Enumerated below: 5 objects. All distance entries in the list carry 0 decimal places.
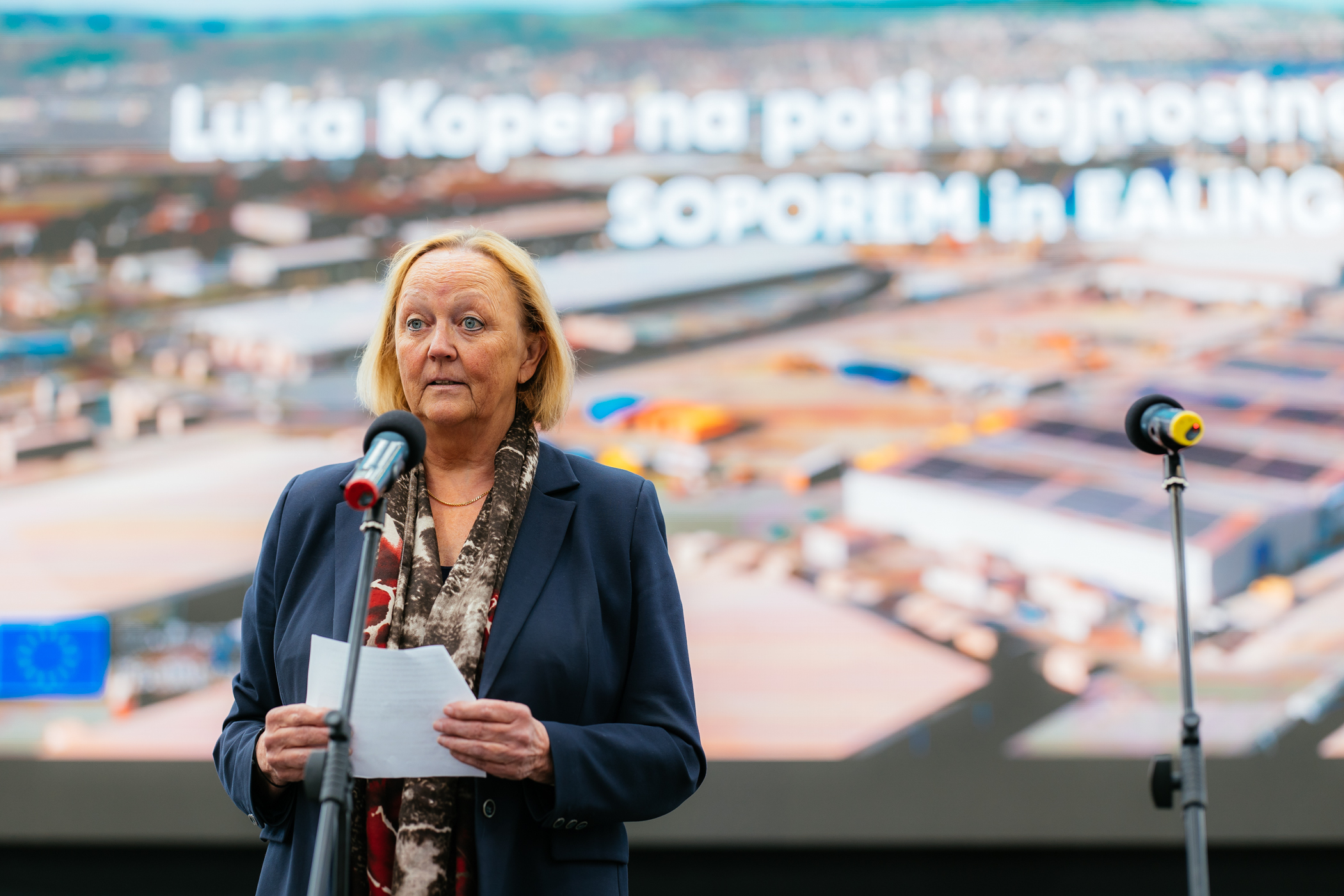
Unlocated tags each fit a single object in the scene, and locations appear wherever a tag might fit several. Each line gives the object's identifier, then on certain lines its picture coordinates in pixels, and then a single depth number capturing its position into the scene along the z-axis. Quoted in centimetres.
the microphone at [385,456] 339
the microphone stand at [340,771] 338
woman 352
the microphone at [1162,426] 362
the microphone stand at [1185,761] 356
